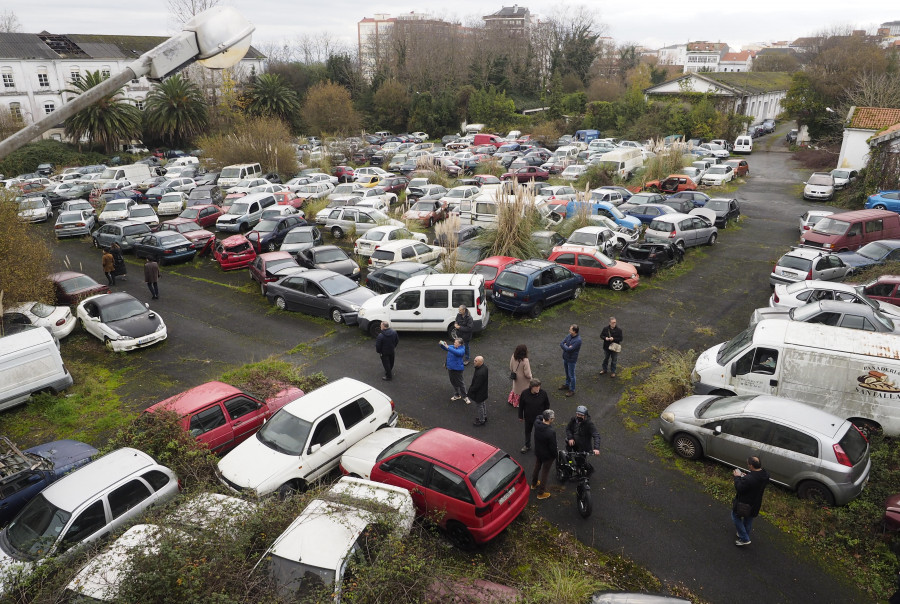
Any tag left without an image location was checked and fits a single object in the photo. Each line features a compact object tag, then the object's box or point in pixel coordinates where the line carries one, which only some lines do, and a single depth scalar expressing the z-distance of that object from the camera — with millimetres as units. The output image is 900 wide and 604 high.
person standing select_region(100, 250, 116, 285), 18875
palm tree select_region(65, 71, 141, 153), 44931
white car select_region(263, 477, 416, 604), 5652
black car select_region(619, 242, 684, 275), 18156
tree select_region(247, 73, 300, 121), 49688
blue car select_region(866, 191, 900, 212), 23219
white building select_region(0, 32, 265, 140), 58000
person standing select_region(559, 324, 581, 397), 10766
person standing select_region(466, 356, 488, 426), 9969
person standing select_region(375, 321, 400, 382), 11672
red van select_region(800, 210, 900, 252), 18969
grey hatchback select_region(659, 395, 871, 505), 7699
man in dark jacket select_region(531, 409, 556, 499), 8023
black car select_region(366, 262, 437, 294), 16484
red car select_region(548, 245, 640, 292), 17000
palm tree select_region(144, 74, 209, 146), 47781
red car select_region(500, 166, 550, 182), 34469
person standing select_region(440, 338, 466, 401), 10719
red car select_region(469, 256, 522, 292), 16159
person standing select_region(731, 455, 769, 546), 6879
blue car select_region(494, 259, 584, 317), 14930
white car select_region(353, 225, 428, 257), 20328
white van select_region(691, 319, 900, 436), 8938
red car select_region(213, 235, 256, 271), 20391
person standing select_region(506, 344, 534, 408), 10102
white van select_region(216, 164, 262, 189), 33031
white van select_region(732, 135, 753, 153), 45625
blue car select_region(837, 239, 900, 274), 16578
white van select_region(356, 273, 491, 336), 13805
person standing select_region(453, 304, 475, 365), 12594
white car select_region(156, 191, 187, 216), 28938
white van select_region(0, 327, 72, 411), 11188
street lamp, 2826
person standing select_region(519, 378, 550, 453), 8984
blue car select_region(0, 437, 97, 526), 7949
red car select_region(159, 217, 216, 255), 22547
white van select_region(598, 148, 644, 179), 31719
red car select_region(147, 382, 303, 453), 9117
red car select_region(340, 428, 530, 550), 7020
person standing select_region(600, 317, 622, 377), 11484
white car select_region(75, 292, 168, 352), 14023
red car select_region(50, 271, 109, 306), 16438
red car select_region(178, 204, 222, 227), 26109
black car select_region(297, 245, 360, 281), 17828
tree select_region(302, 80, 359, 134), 46062
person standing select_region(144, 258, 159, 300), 17266
